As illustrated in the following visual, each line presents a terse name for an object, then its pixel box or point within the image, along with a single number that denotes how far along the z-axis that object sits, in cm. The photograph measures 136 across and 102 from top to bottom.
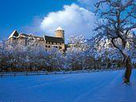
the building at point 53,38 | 7490
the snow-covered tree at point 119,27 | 1258
